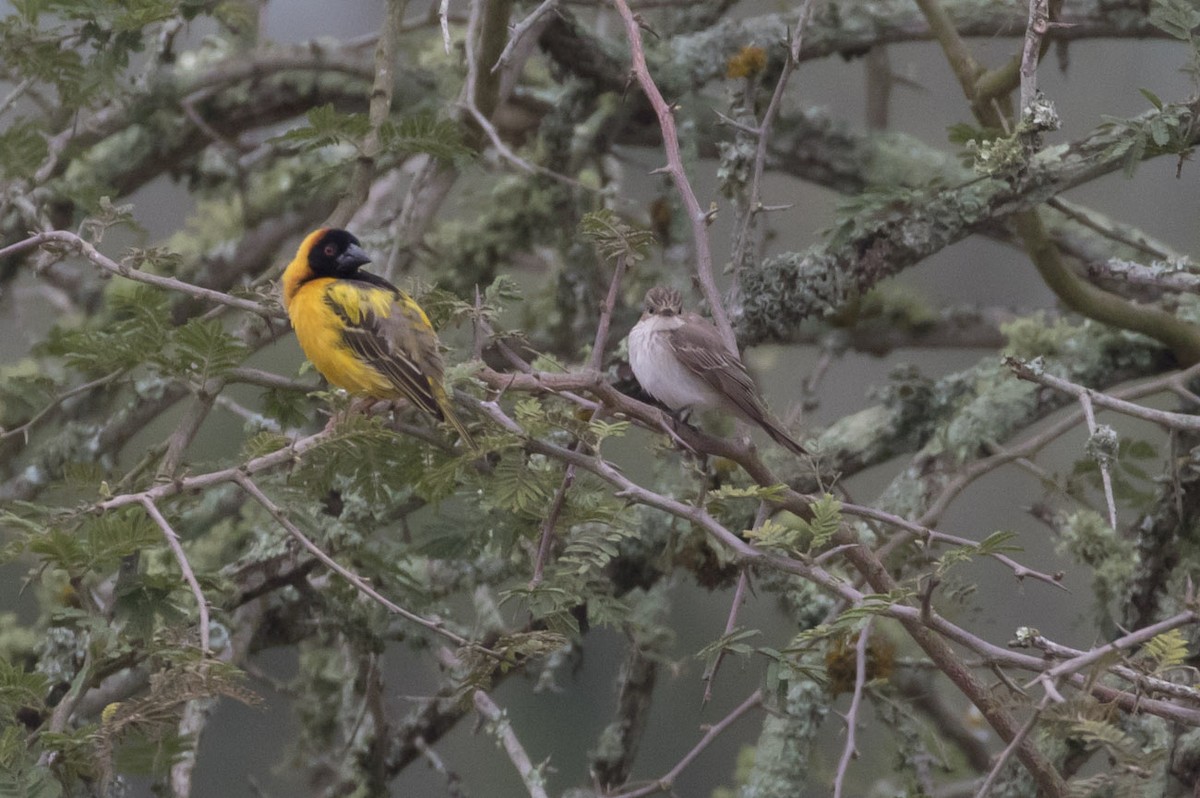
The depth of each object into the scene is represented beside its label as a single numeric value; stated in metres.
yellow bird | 6.91
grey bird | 7.59
